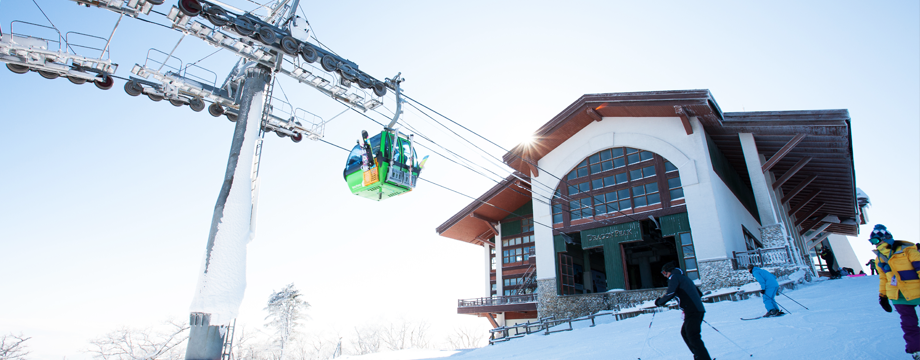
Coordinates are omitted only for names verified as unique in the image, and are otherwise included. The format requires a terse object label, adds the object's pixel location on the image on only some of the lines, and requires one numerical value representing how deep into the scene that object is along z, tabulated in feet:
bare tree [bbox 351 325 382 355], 168.55
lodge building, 59.72
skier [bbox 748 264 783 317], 30.01
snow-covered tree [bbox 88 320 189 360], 106.11
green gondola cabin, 31.78
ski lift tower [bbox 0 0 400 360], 19.42
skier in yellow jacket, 16.14
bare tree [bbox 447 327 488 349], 186.68
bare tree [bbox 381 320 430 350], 166.40
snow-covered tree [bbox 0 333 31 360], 90.73
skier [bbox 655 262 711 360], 18.40
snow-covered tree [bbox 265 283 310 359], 129.90
